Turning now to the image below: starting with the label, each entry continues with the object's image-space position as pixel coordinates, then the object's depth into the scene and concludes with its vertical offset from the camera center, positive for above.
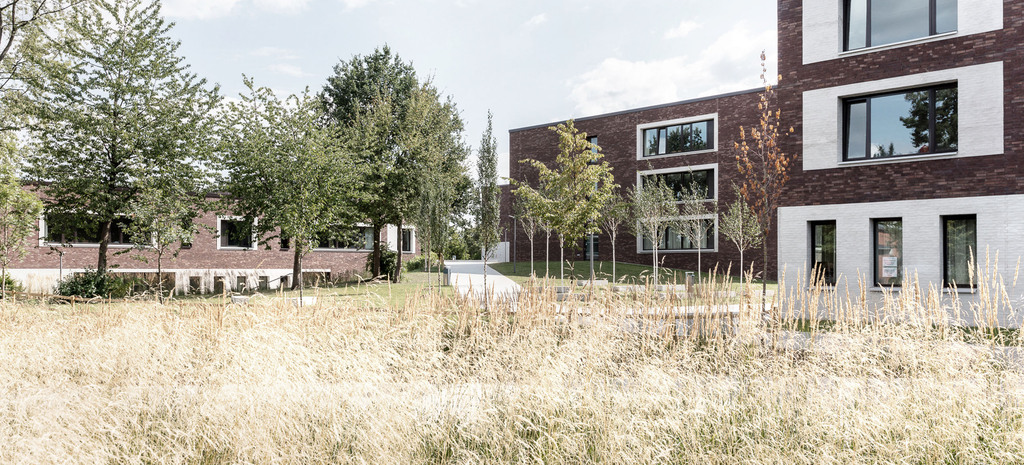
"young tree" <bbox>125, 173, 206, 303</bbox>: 19.36 +0.94
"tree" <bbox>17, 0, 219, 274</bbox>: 19.69 +4.13
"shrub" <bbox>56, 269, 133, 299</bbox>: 18.25 -1.45
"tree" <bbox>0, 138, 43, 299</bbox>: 17.94 +0.79
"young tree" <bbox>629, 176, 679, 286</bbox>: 25.74 +1.72
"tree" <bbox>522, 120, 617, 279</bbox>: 21.89 +2.10
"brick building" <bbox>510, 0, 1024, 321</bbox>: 12.87 +2.67
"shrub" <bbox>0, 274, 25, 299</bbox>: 18.77 -1.47
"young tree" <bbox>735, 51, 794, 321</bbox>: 13.52 +1.81
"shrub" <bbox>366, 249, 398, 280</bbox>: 31.61 -0.90
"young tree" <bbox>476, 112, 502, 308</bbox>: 20.06 +1.68
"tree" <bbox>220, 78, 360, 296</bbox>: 20.42 +2.66
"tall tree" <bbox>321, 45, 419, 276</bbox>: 26.30 +6.36
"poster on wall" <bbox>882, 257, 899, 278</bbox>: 13.98 -0.44
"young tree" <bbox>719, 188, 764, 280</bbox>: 22.29 +0.83
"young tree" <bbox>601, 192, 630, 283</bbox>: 28.19 +1.72
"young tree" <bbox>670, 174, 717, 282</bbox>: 27.50 +1.46
